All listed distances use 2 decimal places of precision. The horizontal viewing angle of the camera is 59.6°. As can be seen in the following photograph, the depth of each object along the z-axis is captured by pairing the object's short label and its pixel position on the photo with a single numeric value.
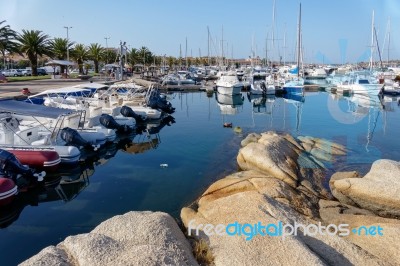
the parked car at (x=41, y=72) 64.74
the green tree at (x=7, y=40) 44.93
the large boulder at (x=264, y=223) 6.27
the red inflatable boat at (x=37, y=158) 14.12
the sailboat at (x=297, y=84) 48.93
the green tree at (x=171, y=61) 103.06
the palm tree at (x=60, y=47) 59.16
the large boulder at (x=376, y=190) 10.92
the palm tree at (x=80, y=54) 63.02
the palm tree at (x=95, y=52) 68.12
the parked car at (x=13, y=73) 57.92
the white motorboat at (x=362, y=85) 46.72
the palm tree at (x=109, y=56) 72.72
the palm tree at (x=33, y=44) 51.53
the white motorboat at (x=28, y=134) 15.30
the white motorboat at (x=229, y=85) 47.46
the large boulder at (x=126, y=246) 5.66
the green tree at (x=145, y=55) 82.88
